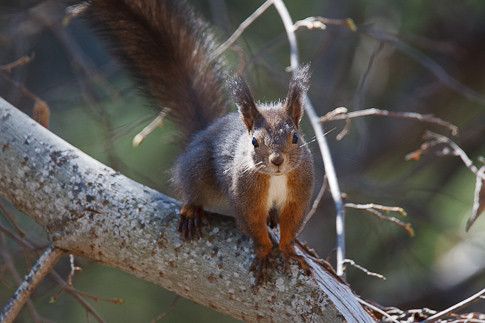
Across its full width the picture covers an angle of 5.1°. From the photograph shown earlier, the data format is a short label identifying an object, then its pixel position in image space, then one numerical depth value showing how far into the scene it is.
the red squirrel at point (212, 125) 3.79
